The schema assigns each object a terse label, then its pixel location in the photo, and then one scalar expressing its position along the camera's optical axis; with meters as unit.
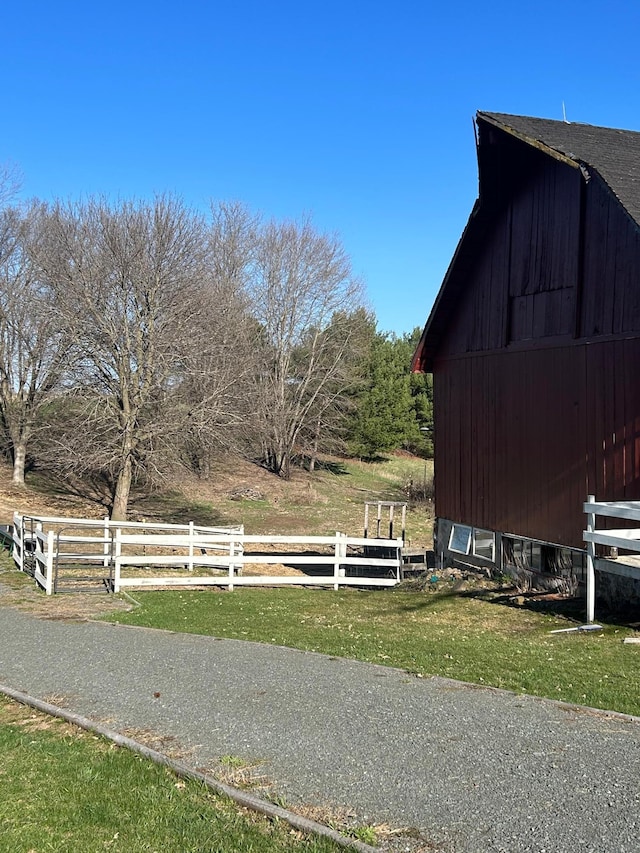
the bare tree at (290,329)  46.69
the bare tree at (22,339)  31.62
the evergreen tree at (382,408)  49.53
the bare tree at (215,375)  26.62
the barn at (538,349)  13.35
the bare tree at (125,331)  25.52
